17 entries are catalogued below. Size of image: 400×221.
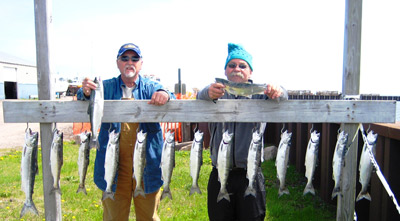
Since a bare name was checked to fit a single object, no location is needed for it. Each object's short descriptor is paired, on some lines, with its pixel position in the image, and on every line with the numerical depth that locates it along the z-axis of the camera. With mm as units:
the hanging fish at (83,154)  3051
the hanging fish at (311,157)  2955
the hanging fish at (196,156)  2990
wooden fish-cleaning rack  3113
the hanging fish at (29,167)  3013
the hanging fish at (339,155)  2994
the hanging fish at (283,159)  2971
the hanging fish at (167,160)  3006
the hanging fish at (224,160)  2936
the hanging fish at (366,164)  2965
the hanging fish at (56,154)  3020
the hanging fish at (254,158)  2891
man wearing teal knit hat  3193
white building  39656
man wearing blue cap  3512
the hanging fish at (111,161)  3013
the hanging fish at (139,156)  2992
